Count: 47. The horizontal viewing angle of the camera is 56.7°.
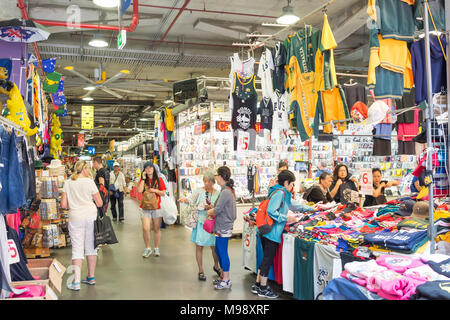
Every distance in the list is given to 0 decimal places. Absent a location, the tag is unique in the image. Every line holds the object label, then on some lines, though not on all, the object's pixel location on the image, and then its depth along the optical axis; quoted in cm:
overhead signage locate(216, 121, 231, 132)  887
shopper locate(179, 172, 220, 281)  525
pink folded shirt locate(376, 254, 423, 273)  237
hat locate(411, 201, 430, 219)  356
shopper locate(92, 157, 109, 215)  742
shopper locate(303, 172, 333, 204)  608
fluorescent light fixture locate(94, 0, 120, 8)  596
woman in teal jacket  452
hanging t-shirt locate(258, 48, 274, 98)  549
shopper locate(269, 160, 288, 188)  736
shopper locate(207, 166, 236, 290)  487
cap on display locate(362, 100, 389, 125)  388
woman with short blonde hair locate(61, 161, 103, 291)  503
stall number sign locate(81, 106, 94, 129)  1452
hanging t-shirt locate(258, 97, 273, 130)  641
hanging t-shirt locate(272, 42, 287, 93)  525
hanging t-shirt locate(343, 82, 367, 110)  721
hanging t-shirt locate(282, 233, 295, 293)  465
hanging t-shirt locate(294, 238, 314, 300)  425
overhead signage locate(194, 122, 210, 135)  905
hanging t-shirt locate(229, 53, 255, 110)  644
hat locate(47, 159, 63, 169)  824
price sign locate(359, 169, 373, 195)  613
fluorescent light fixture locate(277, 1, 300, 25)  691
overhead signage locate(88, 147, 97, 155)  3347
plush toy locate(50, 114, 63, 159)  1139
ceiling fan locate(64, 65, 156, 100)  1055
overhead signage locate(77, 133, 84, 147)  2359
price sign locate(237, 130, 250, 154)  680
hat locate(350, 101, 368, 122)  443
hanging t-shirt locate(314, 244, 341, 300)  391
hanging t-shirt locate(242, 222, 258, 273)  560
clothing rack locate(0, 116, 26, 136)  322
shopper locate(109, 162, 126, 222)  1118
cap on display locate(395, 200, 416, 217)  414
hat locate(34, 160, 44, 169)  709
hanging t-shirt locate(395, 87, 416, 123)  714
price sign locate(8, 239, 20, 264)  339
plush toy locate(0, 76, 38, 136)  437
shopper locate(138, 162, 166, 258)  663
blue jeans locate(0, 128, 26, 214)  308
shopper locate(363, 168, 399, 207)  684
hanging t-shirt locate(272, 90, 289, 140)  627
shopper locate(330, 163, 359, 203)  637
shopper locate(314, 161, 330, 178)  936
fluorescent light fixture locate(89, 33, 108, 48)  830
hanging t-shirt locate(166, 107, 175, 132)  1102
